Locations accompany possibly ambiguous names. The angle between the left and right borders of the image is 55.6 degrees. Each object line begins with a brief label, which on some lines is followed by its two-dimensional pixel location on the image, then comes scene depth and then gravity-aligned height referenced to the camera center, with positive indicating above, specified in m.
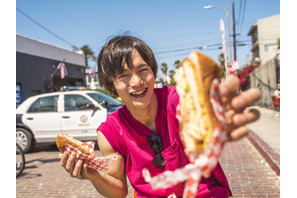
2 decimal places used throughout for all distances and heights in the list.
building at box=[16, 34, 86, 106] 17.98 +2.29
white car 8.25 -0.56
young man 1.67 -0.22
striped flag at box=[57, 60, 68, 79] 20.27 +2.04
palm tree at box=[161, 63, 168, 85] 71.70 +7.57
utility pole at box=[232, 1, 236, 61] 29.74 +5.87
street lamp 24.76 +7.92
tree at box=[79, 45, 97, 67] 49.49 +8.04
